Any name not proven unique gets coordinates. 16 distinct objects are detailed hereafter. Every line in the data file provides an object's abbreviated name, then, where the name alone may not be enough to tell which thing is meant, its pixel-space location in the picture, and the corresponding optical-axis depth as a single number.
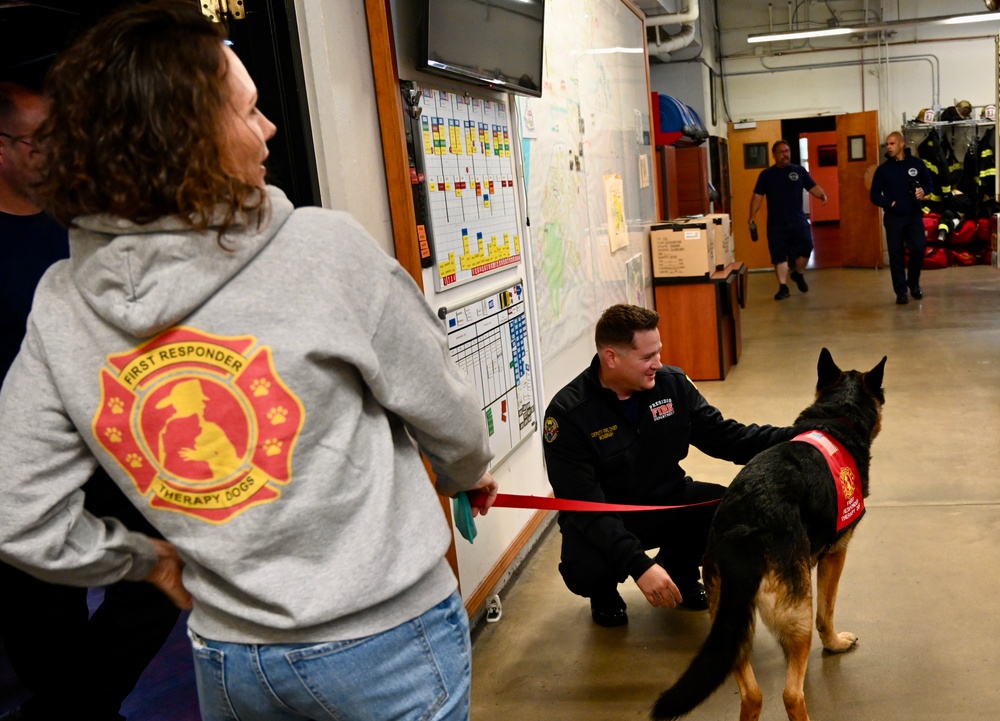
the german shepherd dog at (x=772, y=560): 1.83
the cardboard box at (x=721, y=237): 6.67
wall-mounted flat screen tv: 2.61
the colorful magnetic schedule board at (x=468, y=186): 2.71
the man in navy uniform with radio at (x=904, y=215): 8.80
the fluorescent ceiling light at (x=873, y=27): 11.09
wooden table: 6.10
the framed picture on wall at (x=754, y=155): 13.05
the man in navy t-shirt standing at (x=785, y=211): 10.08
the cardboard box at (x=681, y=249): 6.07
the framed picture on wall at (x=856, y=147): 12.16
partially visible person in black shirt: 2.00
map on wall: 3.79
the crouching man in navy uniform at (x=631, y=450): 2.66
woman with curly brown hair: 0.90
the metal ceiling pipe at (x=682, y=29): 8.76
